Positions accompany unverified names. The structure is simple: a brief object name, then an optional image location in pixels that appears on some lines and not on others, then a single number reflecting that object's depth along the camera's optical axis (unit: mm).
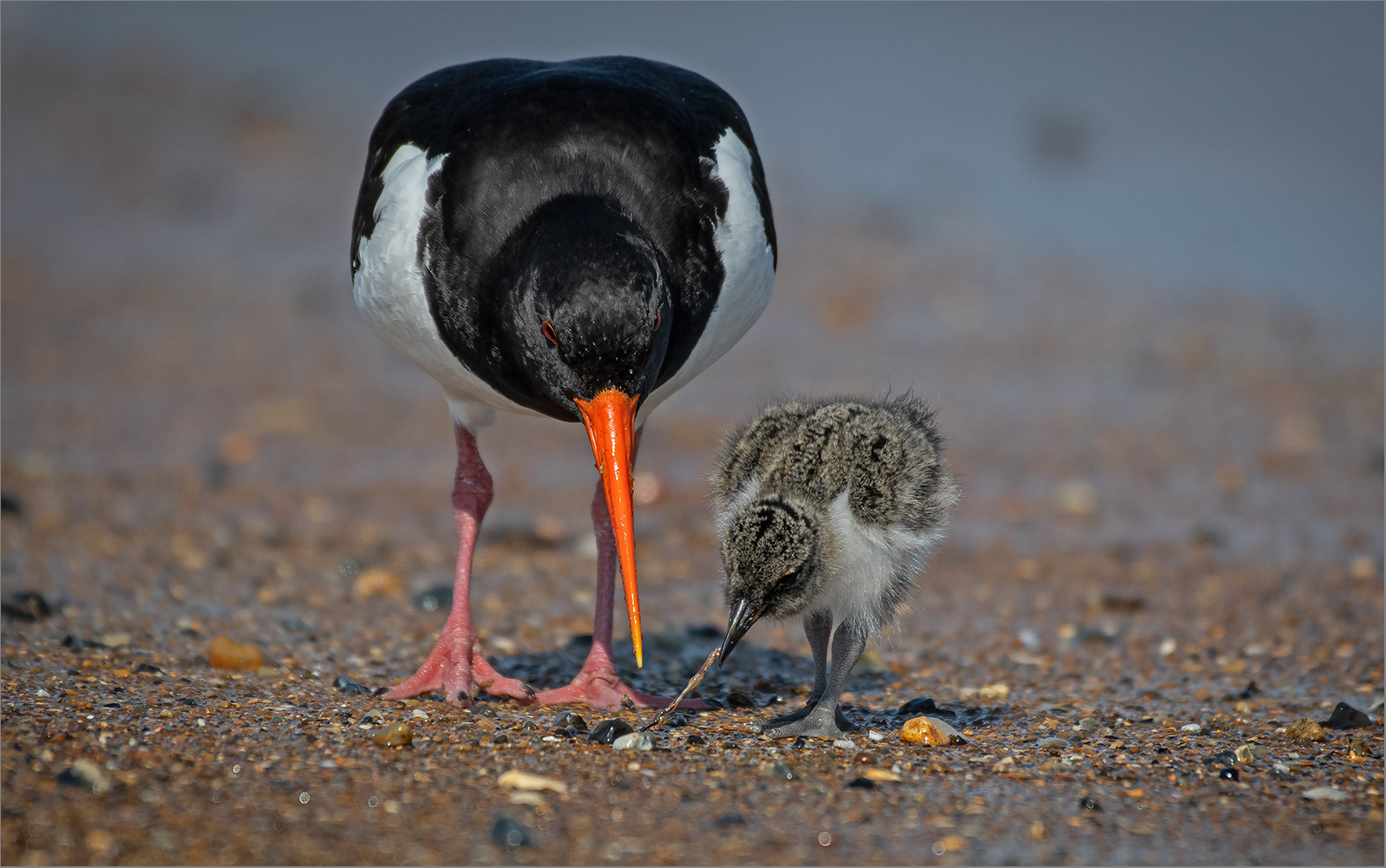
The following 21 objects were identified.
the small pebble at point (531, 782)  6602
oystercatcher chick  7141
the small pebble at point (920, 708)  8414
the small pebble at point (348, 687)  8617
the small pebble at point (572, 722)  7840
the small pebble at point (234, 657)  8961
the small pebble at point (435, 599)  11273
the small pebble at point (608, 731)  7469
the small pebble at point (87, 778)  6285
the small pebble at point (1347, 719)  8203
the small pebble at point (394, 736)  7230
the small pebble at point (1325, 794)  6805
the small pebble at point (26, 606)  9578
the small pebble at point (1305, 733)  7906
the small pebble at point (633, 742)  7352
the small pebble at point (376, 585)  11461
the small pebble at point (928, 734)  7621
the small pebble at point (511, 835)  5930
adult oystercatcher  7316
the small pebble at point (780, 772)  6902
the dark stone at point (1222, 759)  7293
